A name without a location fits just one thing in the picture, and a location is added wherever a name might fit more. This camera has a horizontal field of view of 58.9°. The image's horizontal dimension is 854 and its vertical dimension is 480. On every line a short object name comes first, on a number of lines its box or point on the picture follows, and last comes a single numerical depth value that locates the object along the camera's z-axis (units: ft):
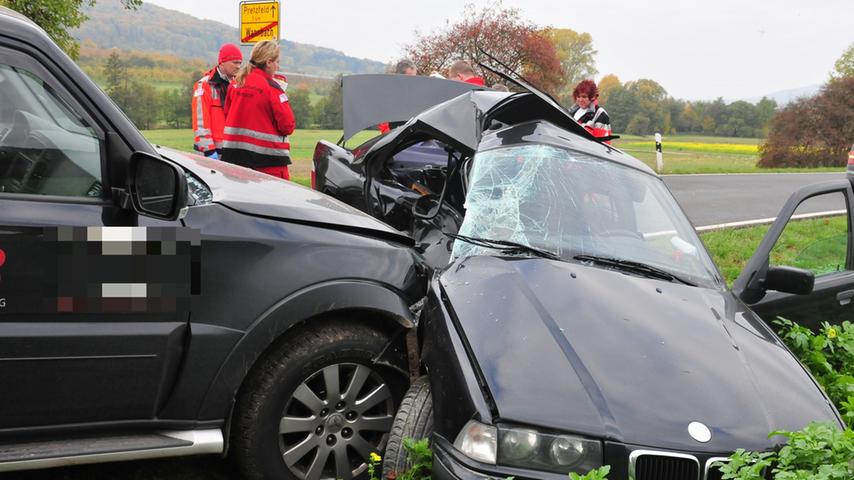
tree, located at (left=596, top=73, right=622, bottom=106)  155.76
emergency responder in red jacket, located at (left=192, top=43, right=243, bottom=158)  23.97
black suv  8.76
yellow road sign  29.12
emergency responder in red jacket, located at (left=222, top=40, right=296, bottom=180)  20.40
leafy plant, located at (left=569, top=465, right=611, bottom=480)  7.43
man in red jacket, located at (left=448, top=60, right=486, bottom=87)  27.73
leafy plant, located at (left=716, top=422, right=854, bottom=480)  7.70
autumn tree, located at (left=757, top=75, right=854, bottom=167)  84.94
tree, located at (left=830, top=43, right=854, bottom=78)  183.73
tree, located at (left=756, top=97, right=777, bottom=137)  150.39
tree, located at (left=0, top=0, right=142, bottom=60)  33.14
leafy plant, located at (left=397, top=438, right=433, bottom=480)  9.20
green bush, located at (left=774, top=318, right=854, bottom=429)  12.16
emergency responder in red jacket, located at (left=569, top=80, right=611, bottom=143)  30.66
